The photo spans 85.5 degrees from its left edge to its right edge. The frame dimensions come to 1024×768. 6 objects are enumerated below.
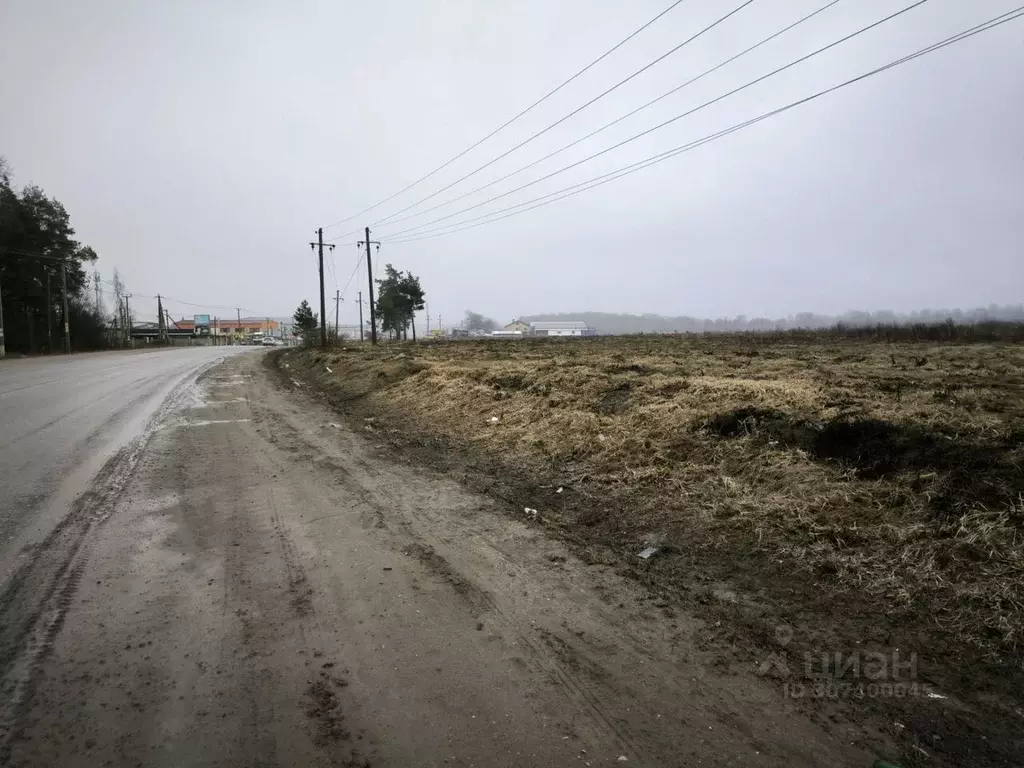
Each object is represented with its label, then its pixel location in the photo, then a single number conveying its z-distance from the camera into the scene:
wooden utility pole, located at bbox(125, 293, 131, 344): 72.29
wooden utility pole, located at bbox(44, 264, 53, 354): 43.30
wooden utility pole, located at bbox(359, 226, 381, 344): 37.16
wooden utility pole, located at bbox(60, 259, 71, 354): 42.97
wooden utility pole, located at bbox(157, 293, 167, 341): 82.95
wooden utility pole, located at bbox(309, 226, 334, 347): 36.22
